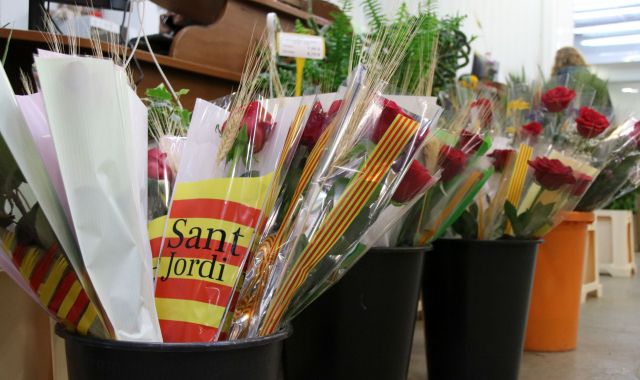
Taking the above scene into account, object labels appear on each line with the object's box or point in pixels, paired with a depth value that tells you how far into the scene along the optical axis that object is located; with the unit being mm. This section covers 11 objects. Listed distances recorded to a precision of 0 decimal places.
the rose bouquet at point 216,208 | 612
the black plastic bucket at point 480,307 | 1299
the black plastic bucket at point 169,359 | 545
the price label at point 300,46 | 1535
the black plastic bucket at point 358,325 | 1030
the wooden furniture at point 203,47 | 1602
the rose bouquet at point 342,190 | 665
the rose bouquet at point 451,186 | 1111
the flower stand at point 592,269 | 2982
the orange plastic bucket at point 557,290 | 1833
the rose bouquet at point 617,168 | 1751
